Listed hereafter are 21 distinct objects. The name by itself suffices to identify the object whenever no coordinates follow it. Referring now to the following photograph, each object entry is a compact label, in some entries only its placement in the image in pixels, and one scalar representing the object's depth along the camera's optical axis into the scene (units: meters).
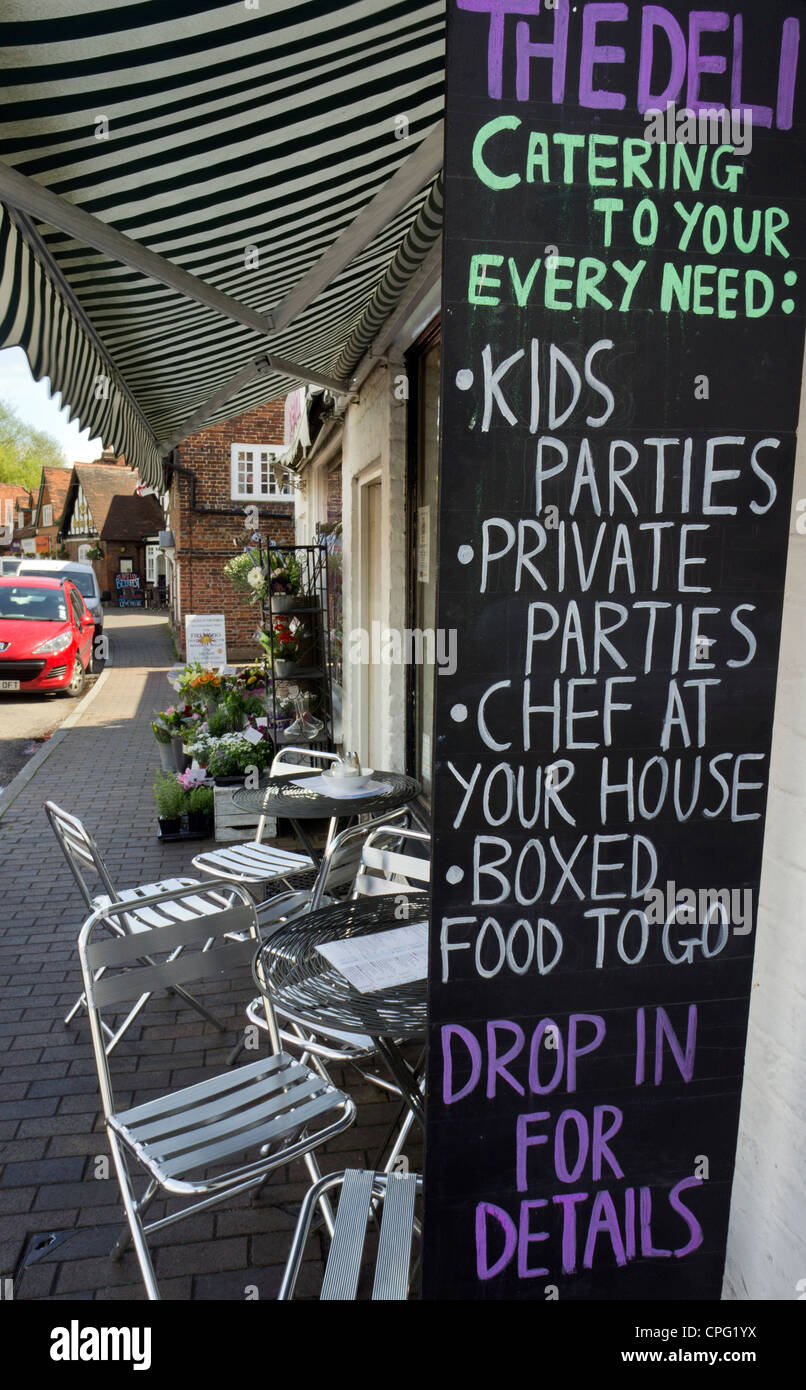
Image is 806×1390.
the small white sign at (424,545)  5.39
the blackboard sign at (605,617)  1.61
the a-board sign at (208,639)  9.09
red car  13.47
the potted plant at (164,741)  7.88
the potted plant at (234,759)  6.69
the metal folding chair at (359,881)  2.87
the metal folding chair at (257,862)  4.23
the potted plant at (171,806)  6.59
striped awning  2.15
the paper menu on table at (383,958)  2.33
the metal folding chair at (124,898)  3.46
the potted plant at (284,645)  7.27
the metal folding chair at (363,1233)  1.82
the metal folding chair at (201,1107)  2.20
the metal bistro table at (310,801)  3.92
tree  60.12
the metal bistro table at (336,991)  2.12
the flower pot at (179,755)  7.90
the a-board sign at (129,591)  41.72
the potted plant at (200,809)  6.62
